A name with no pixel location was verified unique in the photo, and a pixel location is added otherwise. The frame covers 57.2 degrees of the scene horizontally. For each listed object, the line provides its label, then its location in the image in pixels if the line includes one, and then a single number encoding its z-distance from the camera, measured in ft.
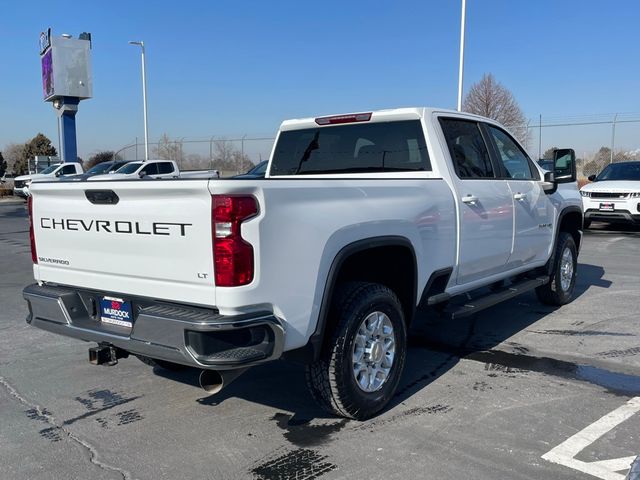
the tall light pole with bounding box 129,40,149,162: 124.06
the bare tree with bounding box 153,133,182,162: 129.36
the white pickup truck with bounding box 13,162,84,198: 85.66
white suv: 42.55
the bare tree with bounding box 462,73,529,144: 99.86
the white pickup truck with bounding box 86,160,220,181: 79.91
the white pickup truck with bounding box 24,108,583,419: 9.77
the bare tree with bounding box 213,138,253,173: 116.16
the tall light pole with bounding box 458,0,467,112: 68.18
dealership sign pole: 108.06
